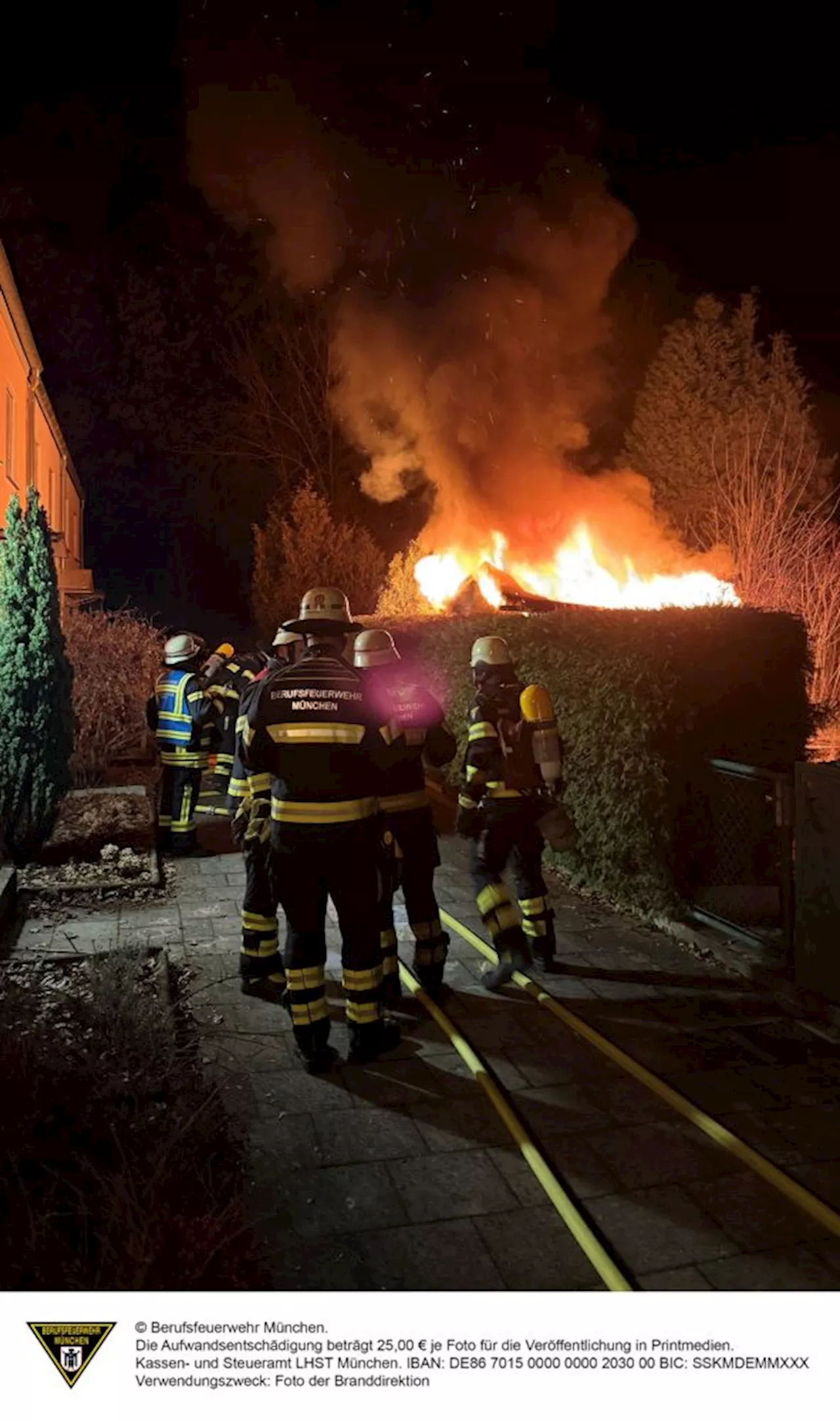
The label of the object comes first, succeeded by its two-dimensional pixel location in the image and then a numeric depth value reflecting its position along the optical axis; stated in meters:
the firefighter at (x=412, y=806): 5.08
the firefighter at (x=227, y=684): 8.25
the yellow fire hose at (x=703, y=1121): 3.24
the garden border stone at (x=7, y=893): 6.55
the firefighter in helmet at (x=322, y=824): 4.25
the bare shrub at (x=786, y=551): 13.32
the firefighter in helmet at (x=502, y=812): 5.32
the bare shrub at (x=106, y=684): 12.13
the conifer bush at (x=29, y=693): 7.76
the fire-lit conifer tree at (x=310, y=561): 22.48
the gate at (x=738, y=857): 5.91
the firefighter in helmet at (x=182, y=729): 8.22
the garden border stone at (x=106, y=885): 7.11
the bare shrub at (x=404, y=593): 18.52
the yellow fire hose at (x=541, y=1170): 2.94
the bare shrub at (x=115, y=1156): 2.78
